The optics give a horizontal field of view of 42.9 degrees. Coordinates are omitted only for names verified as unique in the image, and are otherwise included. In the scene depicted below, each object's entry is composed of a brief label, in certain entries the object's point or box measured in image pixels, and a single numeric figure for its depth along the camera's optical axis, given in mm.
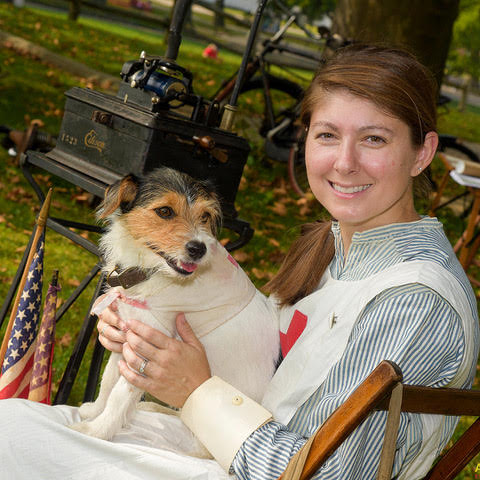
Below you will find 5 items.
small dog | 2311
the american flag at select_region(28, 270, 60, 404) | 2682
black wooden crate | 2820
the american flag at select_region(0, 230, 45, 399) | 2678
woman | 1585
